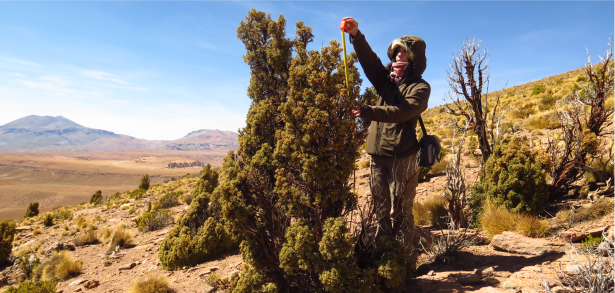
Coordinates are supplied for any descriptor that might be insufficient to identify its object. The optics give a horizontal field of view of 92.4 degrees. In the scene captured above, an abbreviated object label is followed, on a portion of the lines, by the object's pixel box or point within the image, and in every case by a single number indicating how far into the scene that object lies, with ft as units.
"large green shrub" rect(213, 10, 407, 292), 8.74
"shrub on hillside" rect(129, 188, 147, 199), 62.03
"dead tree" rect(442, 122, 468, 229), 14.05
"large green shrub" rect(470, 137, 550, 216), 15.15
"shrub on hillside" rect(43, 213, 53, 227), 49.81
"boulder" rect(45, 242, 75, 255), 30.27
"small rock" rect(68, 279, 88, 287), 20.29
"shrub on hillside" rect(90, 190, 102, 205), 69.43
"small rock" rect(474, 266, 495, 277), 10.44
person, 9.33
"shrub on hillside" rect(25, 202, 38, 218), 64.54
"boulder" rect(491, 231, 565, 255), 11.78
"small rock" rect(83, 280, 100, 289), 19.08
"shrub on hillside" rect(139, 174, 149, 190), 74.13
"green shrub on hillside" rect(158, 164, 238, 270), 19.93
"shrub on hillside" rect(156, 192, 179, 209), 42.88
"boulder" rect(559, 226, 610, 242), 11.98
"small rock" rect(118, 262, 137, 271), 21.75
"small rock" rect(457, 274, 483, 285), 9.98
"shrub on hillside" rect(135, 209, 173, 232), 32.32
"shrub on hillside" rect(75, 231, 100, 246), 31.73
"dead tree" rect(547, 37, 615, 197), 16.16
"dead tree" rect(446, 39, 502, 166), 16.73
